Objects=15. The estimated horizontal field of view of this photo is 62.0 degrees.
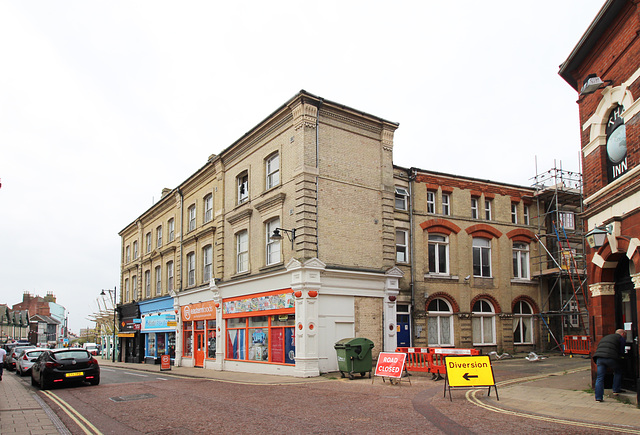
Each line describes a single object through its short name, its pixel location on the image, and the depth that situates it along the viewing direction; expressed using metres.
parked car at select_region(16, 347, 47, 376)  26.59
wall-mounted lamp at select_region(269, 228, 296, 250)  19.56
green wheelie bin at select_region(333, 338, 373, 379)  17.77
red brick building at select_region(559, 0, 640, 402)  11.01
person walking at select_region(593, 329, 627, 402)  11.08
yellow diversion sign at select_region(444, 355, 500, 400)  12.01
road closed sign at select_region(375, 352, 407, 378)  15.24
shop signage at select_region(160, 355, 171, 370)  26.05
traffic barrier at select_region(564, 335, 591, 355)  24.75
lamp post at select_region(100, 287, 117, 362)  41.76
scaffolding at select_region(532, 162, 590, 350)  27.20
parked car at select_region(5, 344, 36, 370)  32.97
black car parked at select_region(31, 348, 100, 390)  17.50
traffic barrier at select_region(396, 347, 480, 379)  16.59
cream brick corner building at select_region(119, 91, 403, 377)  20.20
